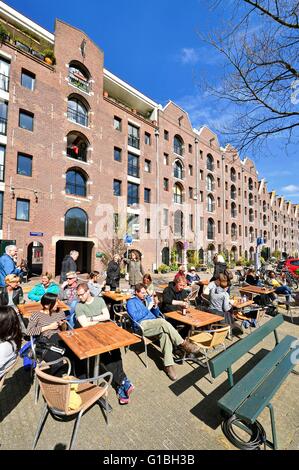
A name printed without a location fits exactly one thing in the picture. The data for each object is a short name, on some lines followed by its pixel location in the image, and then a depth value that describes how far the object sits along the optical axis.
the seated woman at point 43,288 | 5.19
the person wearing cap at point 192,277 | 9.55
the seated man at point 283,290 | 7.96
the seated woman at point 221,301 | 4.98
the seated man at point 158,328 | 3.72
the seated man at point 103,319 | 3.18
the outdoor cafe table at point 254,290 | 7.05
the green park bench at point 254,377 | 2.29
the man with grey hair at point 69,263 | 7.21
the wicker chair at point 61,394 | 2.08
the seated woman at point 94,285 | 6.14
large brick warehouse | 13.78
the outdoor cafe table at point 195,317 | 4.07
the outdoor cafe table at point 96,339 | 2.81
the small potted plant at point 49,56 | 15.30
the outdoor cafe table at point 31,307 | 4.50
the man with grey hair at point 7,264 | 5.28
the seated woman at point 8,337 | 2.40
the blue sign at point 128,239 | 14.21
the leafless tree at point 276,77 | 4.45
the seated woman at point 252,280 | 8.85
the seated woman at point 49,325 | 3.16
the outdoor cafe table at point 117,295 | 5.96
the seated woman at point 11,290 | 4.58
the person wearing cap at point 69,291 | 5.45
